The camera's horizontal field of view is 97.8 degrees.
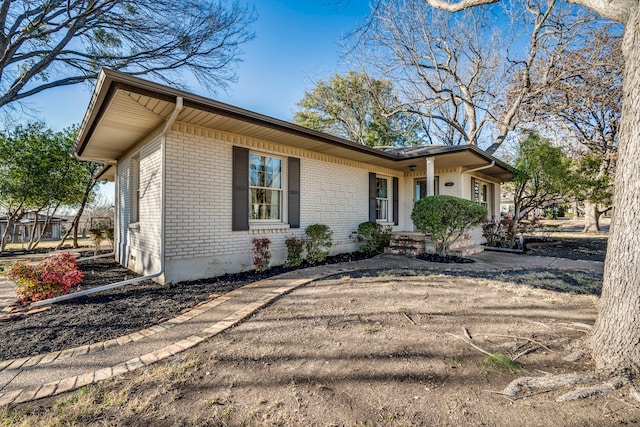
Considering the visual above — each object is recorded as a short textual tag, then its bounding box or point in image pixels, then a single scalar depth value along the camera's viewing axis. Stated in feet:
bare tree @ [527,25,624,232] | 34.76
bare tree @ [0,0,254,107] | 26.12
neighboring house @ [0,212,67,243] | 44.24
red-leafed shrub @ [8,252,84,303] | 12.01
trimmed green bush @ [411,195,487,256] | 22.00
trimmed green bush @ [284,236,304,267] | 20.00
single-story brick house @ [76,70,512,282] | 14.94
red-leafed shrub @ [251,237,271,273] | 18.11
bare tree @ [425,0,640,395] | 6.34
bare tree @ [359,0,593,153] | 36.68
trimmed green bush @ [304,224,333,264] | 21.47
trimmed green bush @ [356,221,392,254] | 26.20
